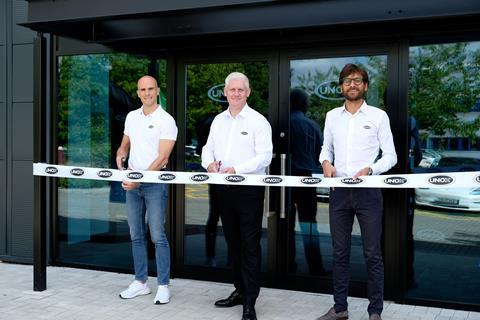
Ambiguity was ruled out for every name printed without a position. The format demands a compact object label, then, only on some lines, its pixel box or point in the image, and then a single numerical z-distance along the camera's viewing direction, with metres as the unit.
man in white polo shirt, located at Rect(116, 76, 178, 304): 5.35
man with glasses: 4.61
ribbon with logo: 4.37
